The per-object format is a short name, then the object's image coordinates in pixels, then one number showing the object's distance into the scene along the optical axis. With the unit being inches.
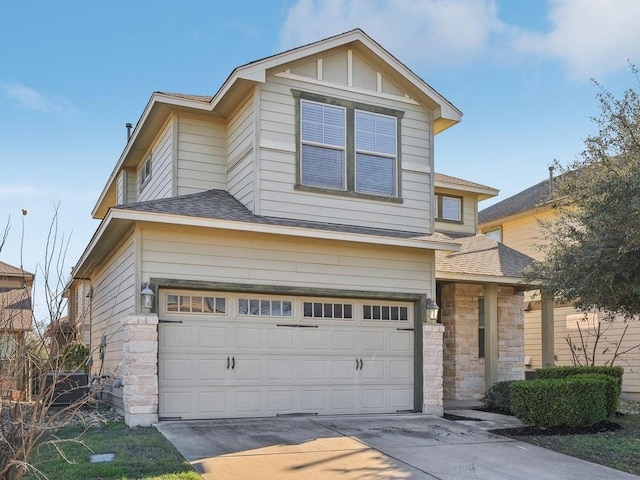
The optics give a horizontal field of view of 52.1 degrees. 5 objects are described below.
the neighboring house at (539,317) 672.4
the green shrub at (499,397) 504.4
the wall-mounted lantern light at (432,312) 475.5
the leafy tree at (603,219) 390.0
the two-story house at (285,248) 403.2
